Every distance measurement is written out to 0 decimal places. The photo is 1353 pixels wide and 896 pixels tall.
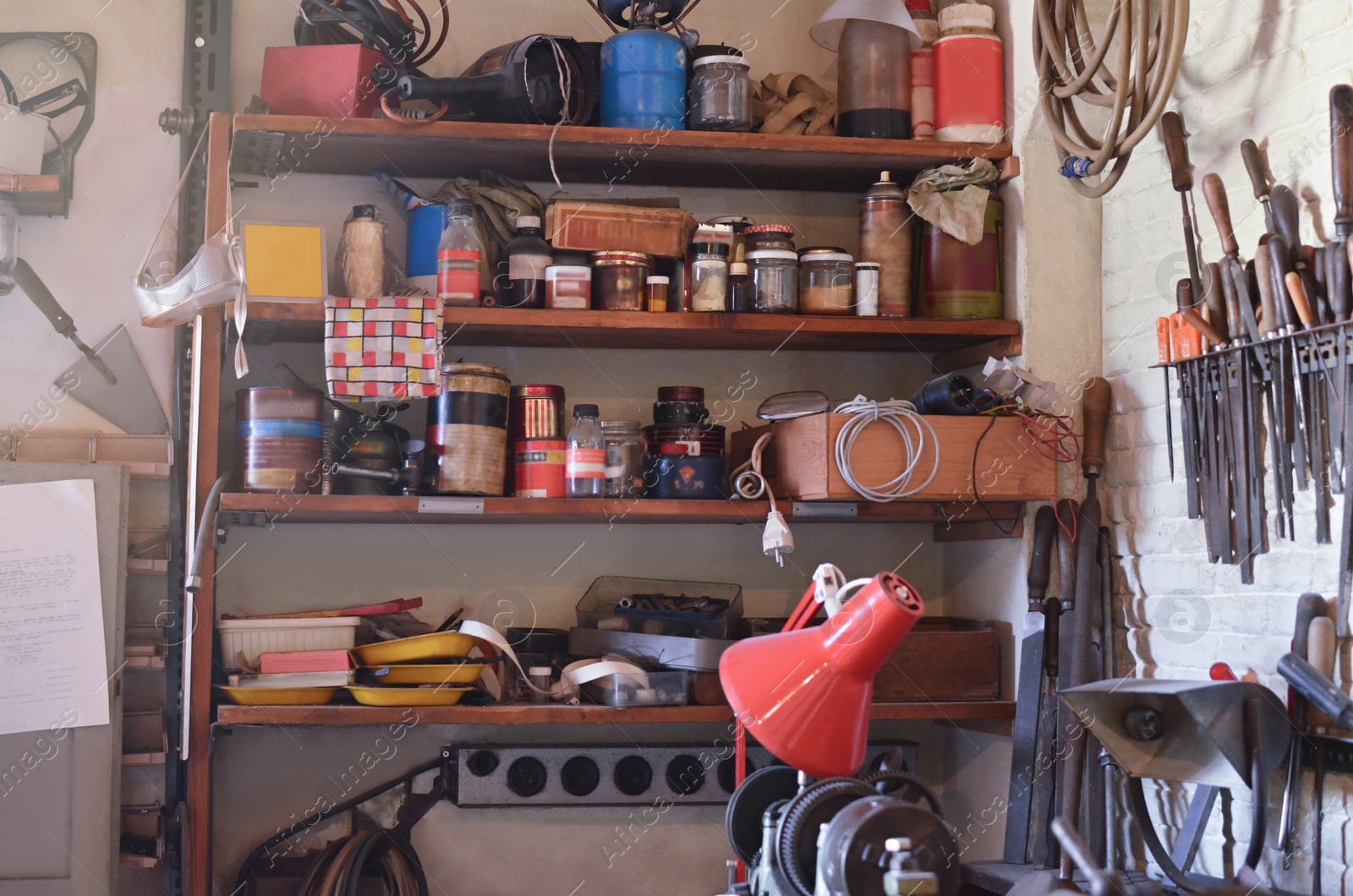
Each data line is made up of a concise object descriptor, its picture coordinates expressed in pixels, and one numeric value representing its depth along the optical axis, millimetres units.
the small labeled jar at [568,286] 2523
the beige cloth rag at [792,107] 2719
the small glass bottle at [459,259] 2492
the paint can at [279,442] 2420
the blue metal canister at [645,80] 2580
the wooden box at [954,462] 2396
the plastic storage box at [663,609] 2537
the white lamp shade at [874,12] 2625
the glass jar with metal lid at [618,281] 2553
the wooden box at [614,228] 2576
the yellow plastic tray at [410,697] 2383
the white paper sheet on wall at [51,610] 2428
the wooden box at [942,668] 2535
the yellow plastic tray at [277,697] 2359
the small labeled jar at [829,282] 2619
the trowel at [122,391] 2637
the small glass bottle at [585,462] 2502
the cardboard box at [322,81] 2516
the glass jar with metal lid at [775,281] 2598
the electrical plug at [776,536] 2451
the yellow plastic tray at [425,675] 2406
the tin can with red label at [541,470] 2516
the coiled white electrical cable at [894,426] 2363
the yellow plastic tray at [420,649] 2418
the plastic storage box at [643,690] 2441
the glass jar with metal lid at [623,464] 2582
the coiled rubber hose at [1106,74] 2125
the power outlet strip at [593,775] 2711
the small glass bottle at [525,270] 2537
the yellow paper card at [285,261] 2434
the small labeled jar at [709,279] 2568
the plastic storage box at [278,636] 2461
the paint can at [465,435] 2463
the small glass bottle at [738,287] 2568
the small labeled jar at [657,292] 2561
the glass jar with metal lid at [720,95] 2594
